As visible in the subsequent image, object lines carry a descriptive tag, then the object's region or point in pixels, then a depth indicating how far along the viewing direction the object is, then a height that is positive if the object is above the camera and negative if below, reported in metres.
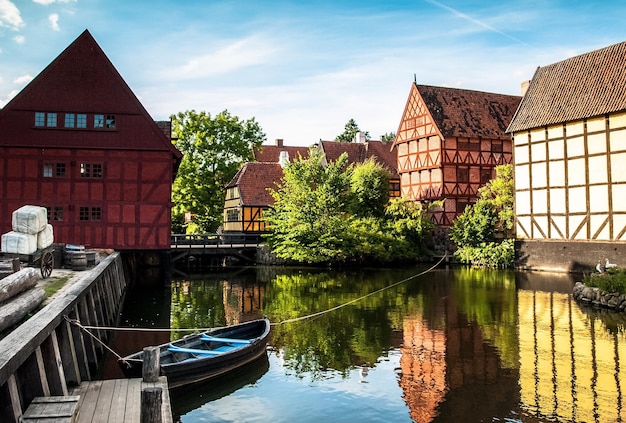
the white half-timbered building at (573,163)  29.30 +3.68
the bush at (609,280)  21.02 -2.03
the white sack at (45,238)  17.26 -0.26
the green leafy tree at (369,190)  42.66 +2.95
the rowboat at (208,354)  11.61 -2.85
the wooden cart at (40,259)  15.81 -0.85
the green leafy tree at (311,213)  38.84 +1.13
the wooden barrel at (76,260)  18.36 -1.00
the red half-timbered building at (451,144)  43.78 +6.80
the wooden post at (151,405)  7.35 -2.29
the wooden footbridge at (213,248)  38.34 -1.32
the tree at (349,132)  88.98 +15.94
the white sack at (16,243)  16.12 -0.38
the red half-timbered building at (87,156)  26.81 +3.60
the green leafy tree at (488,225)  38.06 +0.25
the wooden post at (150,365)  9.84 -2.39
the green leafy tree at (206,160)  46.53 +5.92
